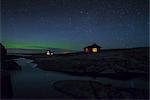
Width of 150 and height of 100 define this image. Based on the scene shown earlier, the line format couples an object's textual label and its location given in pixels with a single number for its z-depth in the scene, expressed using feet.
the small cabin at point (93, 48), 112.36
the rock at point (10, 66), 75.59
